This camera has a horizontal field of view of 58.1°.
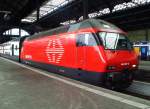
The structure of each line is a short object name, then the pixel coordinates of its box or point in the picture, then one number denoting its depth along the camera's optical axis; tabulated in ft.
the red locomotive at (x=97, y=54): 17.71
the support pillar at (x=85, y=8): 42.69
